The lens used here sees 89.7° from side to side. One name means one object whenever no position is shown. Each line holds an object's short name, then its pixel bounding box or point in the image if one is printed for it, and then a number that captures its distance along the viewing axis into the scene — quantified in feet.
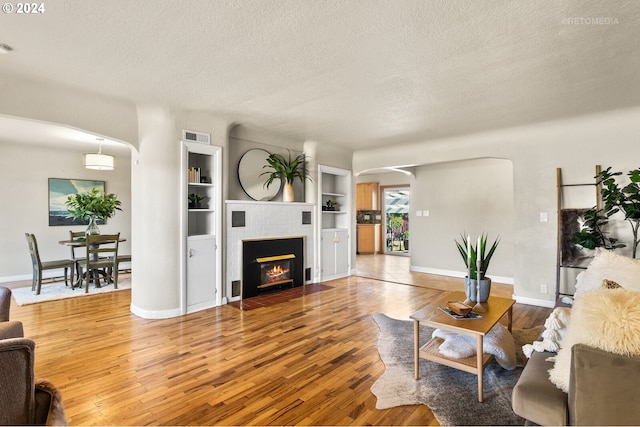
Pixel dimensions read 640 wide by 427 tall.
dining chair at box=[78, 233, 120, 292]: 16.43
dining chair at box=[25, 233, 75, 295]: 15.87
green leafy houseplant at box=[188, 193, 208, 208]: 13.80
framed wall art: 20.13
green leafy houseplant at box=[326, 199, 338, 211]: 20.25
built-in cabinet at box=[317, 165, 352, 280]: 19.16
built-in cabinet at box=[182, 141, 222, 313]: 13.07
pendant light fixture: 17.04
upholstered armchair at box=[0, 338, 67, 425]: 4.09
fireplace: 15.15
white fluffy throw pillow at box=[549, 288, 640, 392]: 3.99
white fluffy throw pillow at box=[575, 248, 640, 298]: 7.45
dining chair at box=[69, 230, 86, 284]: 19.50
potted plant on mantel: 16.96
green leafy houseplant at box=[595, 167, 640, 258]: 11.19
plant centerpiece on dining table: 17.76
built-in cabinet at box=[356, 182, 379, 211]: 32.12
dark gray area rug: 6.40
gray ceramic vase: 9.17
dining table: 17.50
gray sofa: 3.95
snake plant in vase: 9.17
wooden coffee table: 7.00
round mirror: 15.99
